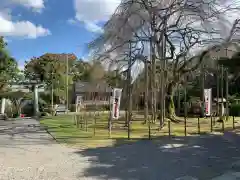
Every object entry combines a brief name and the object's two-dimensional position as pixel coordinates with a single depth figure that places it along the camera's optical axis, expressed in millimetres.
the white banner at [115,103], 8488
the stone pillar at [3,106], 18796
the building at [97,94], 16128
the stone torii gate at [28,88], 18950
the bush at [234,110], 16165
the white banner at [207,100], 10617
